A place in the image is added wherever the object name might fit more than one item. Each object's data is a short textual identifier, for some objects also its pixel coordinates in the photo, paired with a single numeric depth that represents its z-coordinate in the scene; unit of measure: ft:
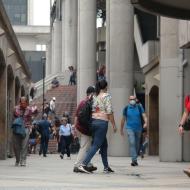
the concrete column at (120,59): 95.66
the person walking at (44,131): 101.24
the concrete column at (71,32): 206.39
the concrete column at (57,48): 257.75
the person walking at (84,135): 49.55
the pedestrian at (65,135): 88.94
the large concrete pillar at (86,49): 122.72
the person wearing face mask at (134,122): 61.52
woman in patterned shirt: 48.47
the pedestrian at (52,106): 151.61
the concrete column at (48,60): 310.45
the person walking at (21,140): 61.87
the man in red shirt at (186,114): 44.34
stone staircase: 157.38
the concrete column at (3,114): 81.20
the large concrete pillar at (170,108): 70.90
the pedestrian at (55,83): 194.83
